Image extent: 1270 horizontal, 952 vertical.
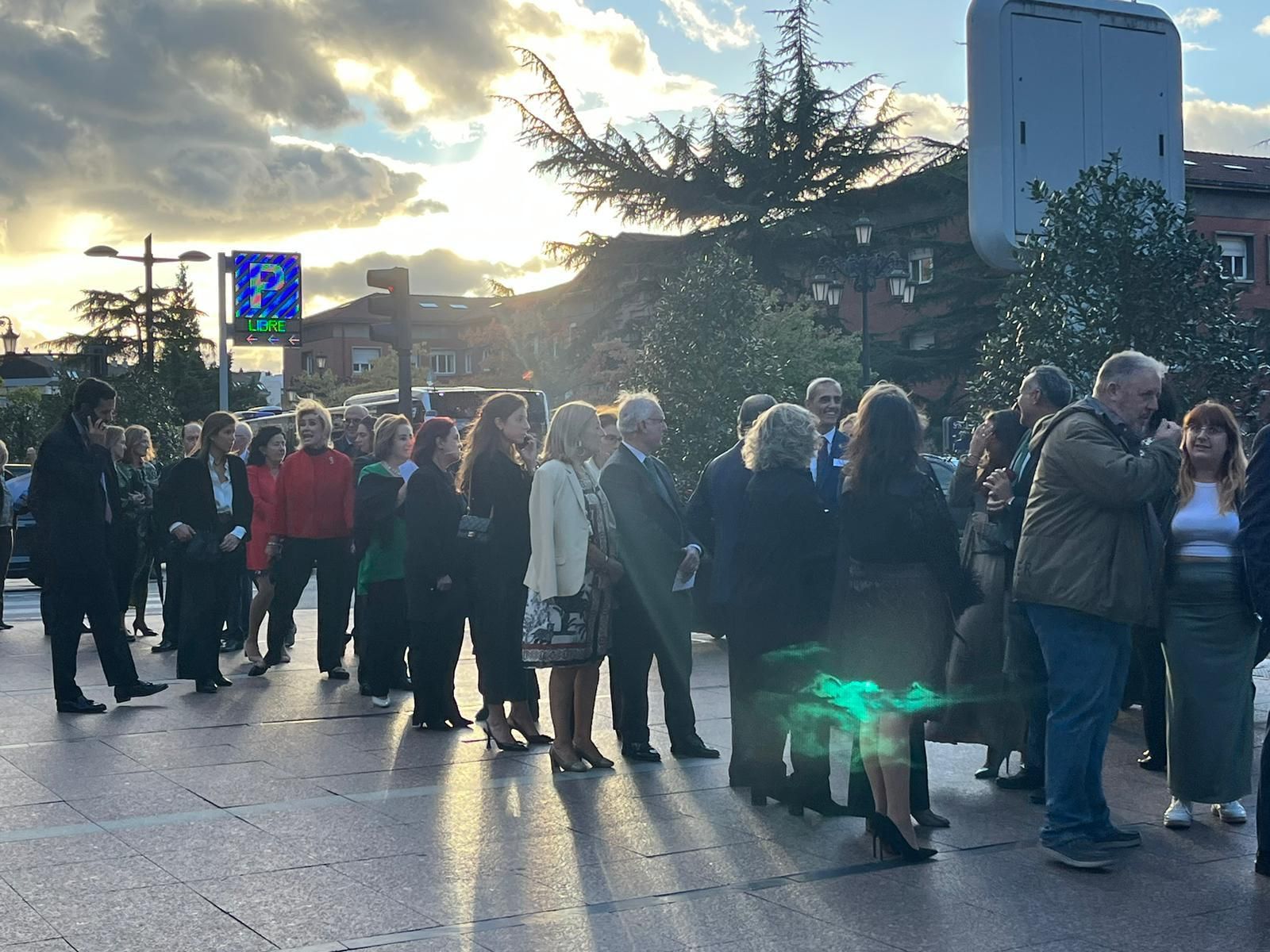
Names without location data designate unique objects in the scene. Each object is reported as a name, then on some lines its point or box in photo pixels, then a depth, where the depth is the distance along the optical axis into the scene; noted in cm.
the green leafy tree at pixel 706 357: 1909
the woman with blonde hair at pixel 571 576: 767
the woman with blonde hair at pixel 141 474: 1384
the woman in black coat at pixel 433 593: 905
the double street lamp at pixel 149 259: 3491
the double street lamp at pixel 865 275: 2709
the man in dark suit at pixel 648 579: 797
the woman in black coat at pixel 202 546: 1055
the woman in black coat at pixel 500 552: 837
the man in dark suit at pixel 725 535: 710
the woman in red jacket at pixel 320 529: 1127
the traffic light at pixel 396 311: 1511
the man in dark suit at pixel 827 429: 916
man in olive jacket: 586
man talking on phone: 953
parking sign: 3200
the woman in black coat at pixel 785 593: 684
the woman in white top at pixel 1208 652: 634
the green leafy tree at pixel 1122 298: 1190
